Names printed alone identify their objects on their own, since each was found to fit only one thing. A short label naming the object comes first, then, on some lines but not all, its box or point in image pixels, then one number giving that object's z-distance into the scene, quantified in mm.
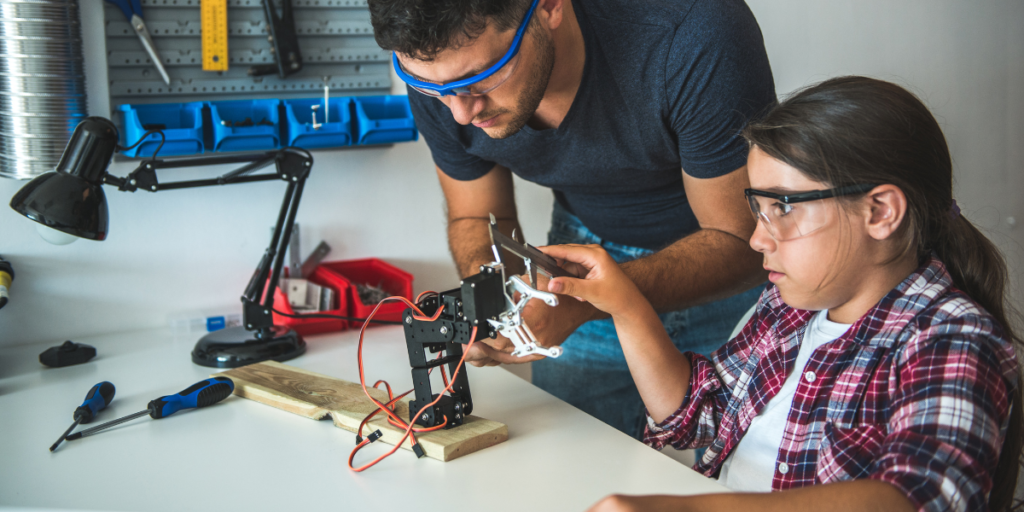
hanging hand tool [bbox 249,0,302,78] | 1939
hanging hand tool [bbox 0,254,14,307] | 1717
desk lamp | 1318
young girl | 858
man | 1171
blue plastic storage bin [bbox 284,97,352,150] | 1875
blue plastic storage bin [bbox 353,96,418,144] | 1934
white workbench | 995
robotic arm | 1017
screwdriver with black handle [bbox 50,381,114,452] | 1275
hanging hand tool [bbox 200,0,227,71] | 1881
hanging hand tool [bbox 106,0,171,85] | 1803
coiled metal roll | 1645
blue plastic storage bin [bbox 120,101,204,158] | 1748
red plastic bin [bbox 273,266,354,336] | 1873
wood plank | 1127
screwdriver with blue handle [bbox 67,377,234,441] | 1301
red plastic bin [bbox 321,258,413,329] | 1949
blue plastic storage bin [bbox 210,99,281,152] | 1803
